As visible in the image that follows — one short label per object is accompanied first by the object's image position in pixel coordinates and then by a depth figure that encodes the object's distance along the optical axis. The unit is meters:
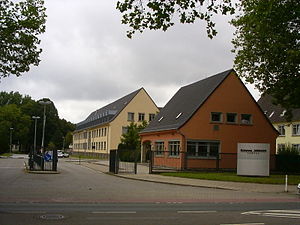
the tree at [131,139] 58.44
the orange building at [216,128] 37.81
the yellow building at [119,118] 72.56
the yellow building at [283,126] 57.18
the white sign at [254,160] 30.95
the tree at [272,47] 24.72
